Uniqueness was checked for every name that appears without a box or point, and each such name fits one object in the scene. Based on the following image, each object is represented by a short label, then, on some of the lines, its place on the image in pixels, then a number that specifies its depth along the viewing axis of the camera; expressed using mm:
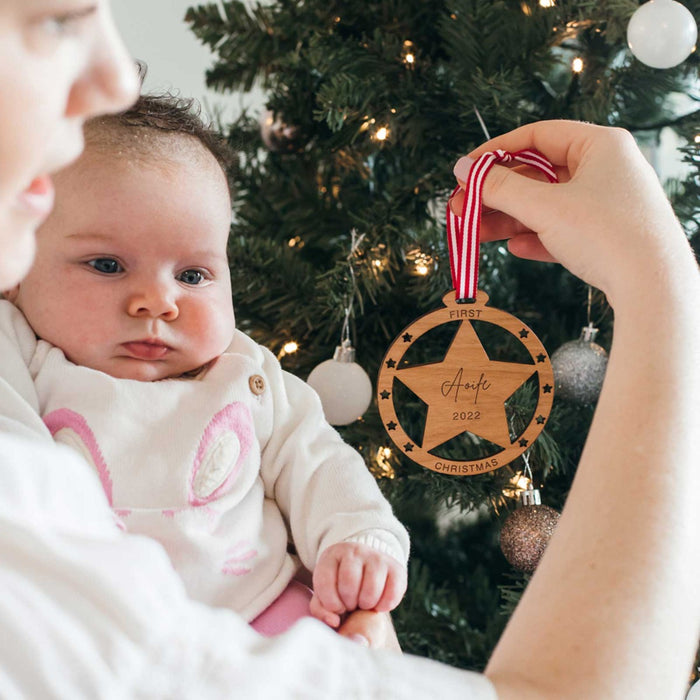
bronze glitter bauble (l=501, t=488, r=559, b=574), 1032
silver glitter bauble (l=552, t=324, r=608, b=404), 1071
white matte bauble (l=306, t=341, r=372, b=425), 1057
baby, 771
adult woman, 340
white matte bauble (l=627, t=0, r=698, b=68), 979
